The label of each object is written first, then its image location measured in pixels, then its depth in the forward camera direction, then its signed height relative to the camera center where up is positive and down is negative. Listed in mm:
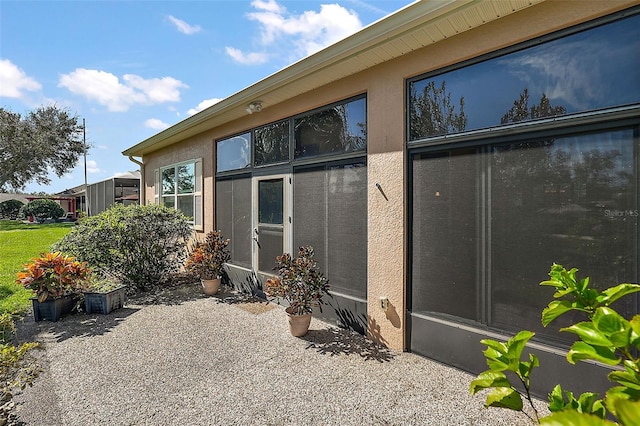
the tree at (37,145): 20659 +4772
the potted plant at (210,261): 5906 -960
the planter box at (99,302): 4805 -1395
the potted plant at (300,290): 3941 -1014
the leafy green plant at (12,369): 2373 -1339
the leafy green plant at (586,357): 620 -383
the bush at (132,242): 5840 -589
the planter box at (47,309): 4516 -1412
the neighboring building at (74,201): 28312 +1011
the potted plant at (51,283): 4480 -1052
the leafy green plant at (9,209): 26359 +265
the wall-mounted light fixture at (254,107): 5148 +1736
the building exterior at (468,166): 2451 +443
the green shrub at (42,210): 23672 +159
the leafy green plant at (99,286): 4927 -1212
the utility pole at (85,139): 24966 +5861
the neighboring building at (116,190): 14803 +1077
